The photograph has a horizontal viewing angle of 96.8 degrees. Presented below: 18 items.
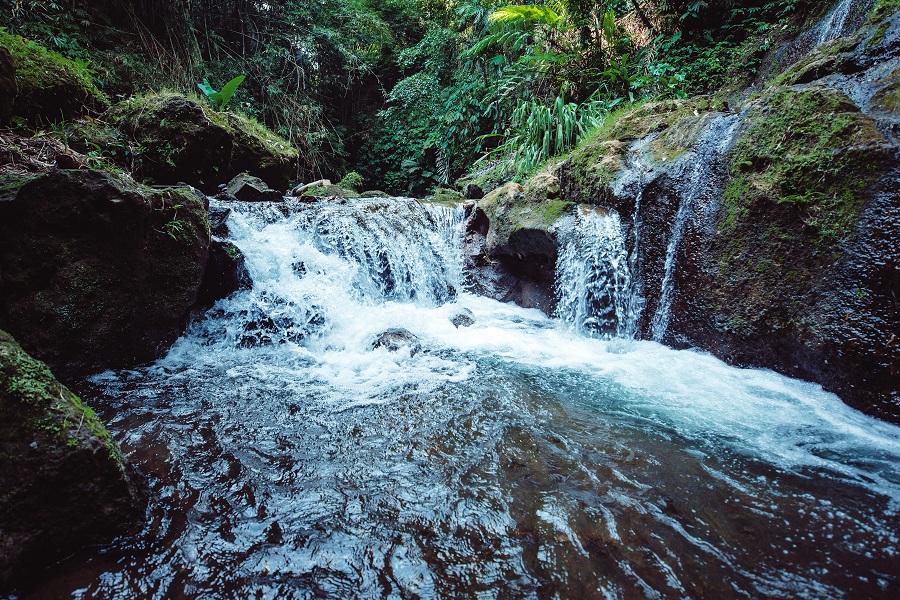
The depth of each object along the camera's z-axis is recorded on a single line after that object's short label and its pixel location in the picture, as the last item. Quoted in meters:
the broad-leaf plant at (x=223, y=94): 7.10
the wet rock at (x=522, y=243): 5.16
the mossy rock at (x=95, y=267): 2.92
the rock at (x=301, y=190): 7.46
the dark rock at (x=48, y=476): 1.41
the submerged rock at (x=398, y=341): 4.12
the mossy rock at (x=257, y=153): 6.38
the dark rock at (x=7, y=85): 3.31
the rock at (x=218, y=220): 4.83
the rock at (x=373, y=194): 8.81
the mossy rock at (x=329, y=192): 7.65
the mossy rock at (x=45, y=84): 4.16
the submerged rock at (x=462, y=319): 5.01
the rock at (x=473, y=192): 8.03
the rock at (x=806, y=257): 2.69
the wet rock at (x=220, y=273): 4.44
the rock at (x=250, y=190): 5.98
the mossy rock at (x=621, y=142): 4.49
